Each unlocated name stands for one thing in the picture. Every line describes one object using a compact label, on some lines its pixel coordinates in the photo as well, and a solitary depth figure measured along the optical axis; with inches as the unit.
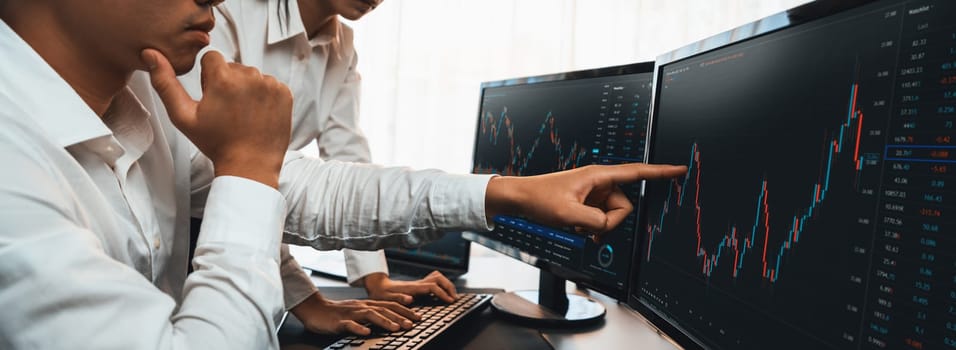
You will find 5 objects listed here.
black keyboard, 31.9
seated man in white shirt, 18.8
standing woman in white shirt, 41.9
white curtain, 86.5
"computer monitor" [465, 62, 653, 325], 35.1
